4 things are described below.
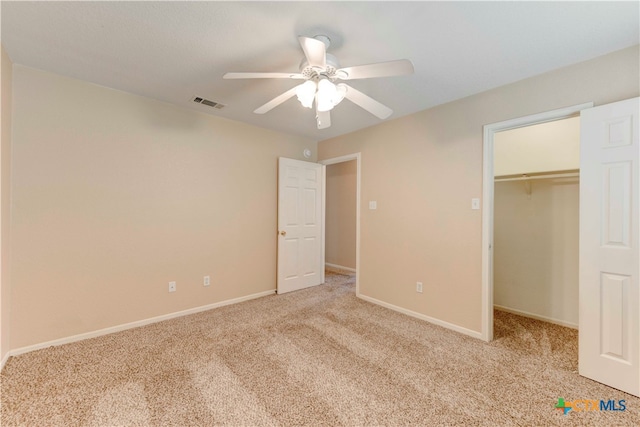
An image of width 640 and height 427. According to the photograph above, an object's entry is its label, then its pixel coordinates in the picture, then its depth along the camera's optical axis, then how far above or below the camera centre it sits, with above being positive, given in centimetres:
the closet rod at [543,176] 273 +45
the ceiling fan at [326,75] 155 +88
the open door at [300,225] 386 -15
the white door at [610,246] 176 -19
